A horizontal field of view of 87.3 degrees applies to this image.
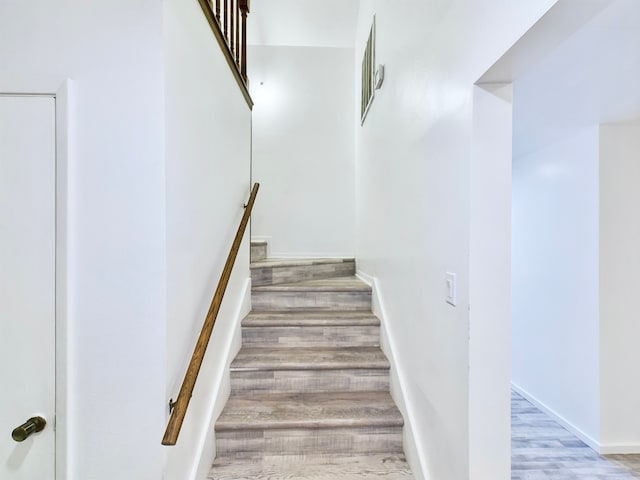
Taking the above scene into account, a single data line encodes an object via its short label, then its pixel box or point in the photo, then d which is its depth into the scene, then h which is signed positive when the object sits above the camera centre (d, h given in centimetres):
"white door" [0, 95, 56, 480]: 112 -11
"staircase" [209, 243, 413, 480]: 167 -90
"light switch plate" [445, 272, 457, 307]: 116 -17
